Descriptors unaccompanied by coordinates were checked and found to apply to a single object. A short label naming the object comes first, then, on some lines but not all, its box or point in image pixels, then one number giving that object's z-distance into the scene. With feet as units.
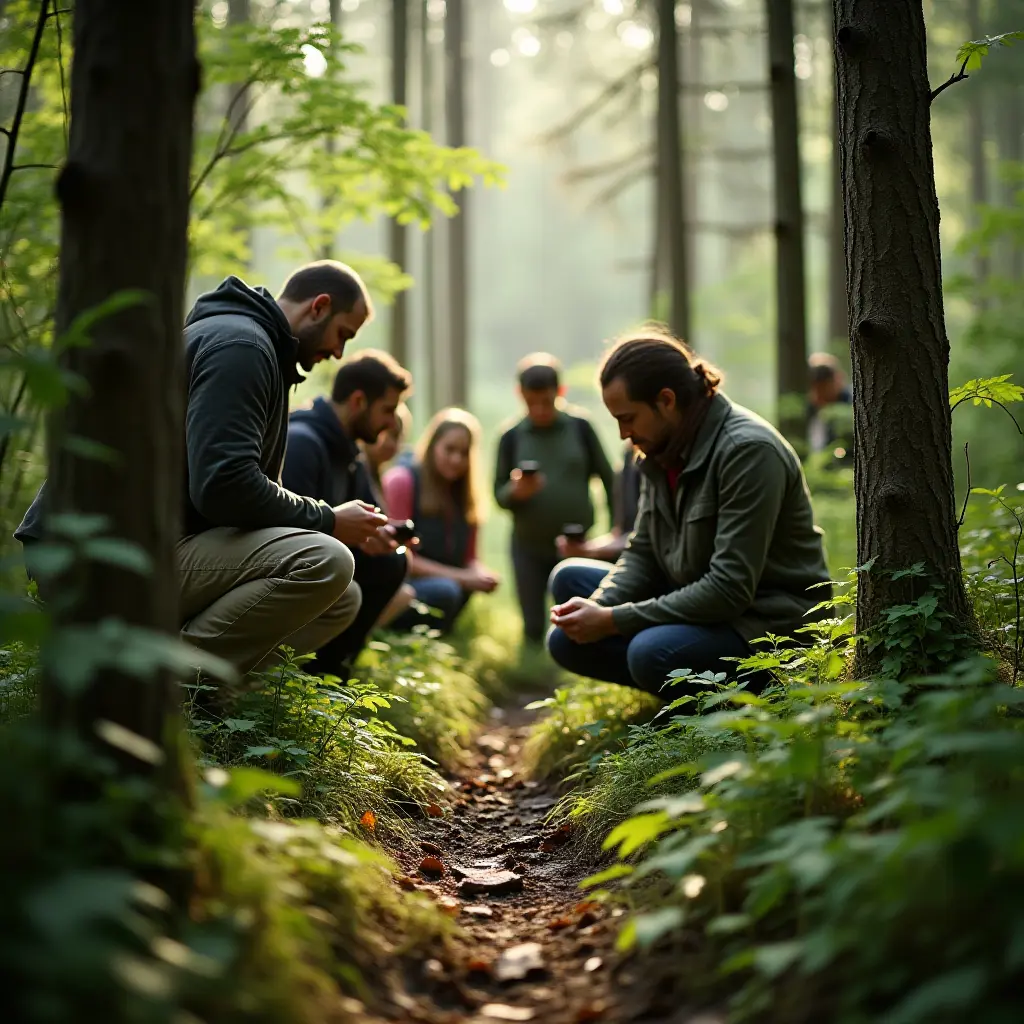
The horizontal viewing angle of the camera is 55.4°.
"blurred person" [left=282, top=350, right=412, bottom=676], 15.64
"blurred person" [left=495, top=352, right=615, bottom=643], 24.53
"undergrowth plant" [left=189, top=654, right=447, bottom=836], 10.39
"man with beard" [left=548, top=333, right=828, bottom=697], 12.98
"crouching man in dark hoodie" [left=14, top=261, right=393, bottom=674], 11.57
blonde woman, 22.52
